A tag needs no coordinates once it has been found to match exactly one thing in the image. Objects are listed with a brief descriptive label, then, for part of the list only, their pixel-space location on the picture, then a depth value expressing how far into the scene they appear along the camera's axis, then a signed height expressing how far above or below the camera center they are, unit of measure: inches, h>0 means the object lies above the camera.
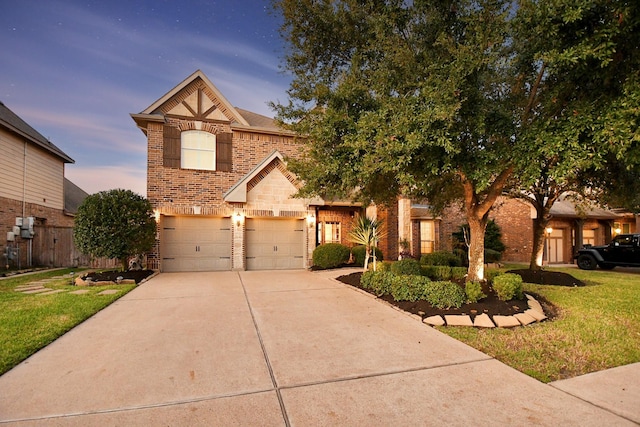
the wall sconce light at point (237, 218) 491.5 +9.3
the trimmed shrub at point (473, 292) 242.7 -55.6
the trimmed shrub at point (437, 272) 371.9 -60.9
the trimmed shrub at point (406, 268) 350.3 -51.6
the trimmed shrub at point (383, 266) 377.6 -55.2
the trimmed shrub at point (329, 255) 490.9 -51.1
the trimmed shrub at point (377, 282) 293.0 -59.4
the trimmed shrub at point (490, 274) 313.1 -56.2
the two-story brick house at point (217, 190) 477.4 +55.2
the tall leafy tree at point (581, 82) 168.6 +95.6
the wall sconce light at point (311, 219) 524.7 +8.3
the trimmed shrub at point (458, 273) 365.7 -60.7
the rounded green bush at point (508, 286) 249.4 -52.3
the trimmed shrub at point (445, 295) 237.9 -57.5
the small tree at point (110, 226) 369.7 -3.0
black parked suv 530.0 -56.4
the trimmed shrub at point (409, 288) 261.6 -56.6
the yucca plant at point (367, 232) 393.4 -10.9
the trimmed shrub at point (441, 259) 488.7 -57.5
